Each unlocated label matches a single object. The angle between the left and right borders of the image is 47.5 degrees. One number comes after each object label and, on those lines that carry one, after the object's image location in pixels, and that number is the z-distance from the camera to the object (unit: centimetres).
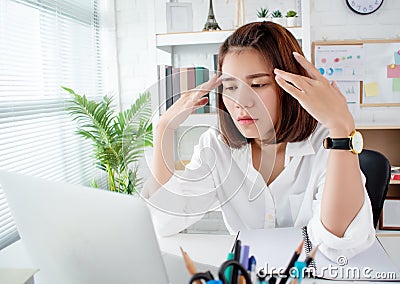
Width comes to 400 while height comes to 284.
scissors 43
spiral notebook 81
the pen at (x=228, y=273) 47
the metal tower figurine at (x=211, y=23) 246
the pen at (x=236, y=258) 46
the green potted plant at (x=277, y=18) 247
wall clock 296
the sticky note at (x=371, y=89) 303
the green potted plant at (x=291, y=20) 245
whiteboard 300
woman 85
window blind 212
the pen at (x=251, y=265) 52
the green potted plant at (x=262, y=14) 261
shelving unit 232
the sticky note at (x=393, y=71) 299
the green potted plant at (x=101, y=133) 261
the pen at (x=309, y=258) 49
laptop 52
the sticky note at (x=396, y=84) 301
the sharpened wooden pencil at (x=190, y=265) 46
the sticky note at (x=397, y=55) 297
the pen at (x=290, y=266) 50
